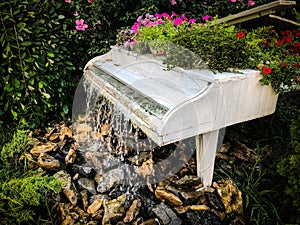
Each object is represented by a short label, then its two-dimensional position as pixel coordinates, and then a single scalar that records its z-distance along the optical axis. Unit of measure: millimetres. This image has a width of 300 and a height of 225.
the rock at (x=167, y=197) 2002
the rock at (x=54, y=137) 2936
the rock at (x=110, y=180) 2240
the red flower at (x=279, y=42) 2377
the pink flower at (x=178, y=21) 2575
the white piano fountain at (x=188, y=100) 1557
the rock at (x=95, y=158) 2510
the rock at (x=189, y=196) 2025
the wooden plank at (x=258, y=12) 1963
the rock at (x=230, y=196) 2049
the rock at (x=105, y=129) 2975
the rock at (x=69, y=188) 2080
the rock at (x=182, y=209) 1977
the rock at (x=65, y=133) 2938
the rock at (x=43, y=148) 2565
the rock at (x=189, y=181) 2152
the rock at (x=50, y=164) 2342
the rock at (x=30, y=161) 2424
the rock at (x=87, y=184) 2234
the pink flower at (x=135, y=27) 2734
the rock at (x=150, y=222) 1904
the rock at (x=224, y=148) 2578
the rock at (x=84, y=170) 2396
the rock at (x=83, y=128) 3059
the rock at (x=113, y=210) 1931
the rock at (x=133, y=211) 1947
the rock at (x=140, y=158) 2526
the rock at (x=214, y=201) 2025
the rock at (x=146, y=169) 2377
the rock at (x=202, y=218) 1917
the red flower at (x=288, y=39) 2405
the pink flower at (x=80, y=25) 3063
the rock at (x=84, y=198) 2088
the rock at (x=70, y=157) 2516
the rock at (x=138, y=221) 1920
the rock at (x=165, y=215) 1908
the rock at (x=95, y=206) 2027
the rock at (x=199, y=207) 1989
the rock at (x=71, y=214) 1932
